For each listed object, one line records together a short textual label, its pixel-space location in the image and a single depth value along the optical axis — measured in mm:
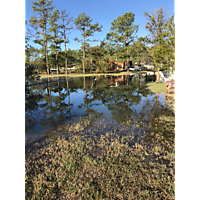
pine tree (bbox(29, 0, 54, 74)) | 42969
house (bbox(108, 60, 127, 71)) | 70875
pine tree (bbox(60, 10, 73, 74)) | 47469
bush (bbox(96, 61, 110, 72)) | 52900
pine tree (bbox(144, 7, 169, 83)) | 16159
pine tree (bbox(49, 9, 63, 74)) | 45384
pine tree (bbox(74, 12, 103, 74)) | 46531
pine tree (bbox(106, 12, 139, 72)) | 43656
